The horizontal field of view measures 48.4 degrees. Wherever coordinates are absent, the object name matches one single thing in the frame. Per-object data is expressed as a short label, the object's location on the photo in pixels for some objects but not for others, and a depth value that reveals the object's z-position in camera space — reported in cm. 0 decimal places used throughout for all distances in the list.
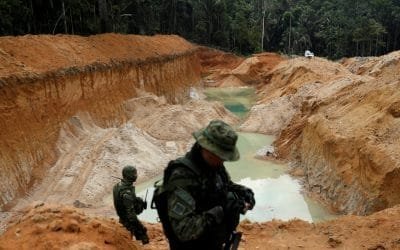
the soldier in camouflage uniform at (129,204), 651
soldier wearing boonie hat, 360
